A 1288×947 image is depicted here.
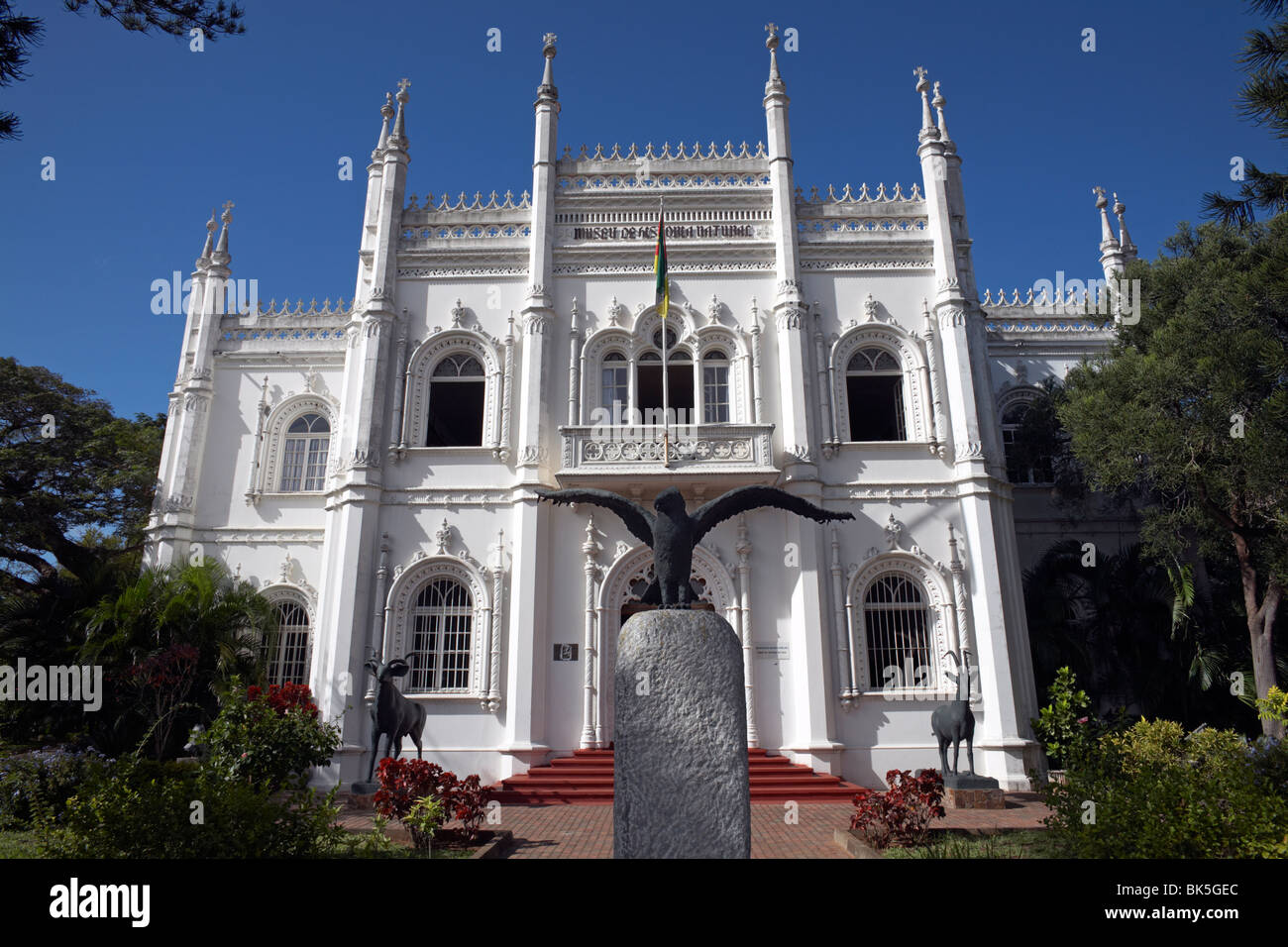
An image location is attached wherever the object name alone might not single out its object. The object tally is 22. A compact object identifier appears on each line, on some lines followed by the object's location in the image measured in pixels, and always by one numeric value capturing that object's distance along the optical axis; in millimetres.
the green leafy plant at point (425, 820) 8625
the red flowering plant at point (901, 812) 9055
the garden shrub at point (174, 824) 6039
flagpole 16078
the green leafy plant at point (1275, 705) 8430
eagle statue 6797
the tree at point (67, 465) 19406
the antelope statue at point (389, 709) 13016
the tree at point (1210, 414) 13719
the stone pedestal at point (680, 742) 5840
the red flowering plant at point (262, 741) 9594
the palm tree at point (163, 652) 14297
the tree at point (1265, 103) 7984
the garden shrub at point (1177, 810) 5746
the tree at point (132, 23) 7359
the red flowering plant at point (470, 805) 9102
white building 15852
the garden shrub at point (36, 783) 10852
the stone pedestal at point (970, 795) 12820
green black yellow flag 16469
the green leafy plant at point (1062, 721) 11797
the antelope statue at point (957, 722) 13000
